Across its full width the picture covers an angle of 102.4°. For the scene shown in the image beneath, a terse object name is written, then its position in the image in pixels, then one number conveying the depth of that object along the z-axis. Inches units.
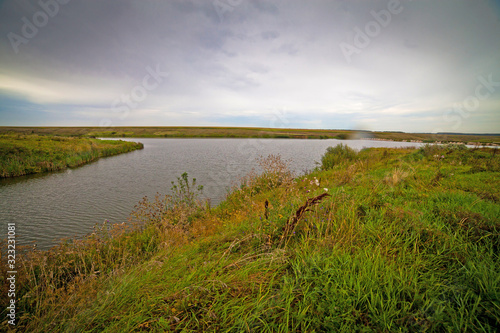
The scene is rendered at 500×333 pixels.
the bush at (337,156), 543.5
